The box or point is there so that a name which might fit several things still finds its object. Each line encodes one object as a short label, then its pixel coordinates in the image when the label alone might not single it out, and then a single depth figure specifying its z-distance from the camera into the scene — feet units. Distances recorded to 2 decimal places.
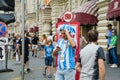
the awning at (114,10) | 31.25
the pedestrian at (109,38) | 33.26
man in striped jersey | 15.70
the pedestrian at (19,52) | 35.32
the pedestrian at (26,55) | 31.04
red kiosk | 18.64
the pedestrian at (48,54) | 27.31
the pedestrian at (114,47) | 32.49
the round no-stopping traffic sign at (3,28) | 29.74
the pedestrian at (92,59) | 12.77
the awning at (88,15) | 44.29
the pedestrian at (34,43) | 55.62
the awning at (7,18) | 30.45
